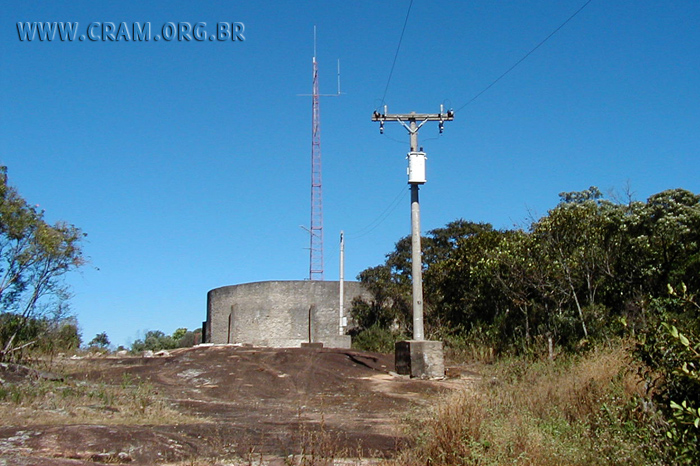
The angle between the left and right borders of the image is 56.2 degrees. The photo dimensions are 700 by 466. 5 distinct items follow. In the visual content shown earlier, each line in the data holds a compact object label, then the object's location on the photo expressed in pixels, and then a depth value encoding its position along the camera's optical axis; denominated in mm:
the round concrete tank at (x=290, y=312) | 32969
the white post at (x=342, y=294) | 32188
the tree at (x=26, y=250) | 15234
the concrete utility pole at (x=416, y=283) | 16234
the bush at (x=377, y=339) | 27500
